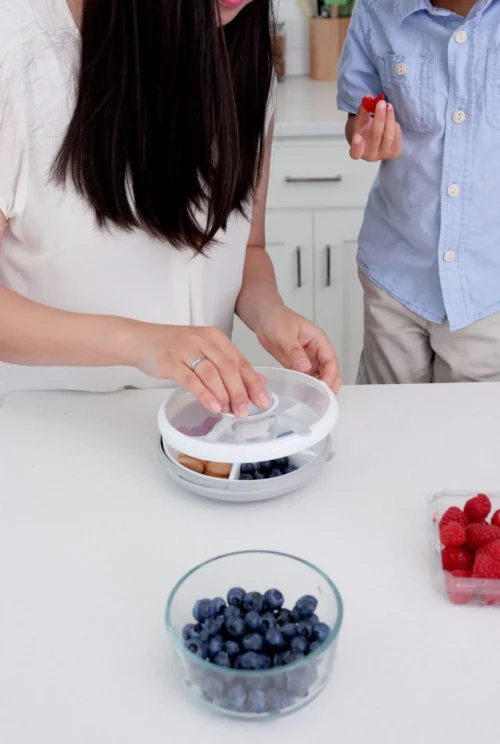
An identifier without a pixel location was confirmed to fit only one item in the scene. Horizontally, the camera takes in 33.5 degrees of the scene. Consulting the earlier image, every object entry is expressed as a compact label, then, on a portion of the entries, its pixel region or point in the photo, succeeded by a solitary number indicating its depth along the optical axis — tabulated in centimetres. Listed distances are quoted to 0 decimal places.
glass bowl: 58
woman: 91
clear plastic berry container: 68
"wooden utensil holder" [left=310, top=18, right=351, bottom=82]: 233
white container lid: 80
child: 121
